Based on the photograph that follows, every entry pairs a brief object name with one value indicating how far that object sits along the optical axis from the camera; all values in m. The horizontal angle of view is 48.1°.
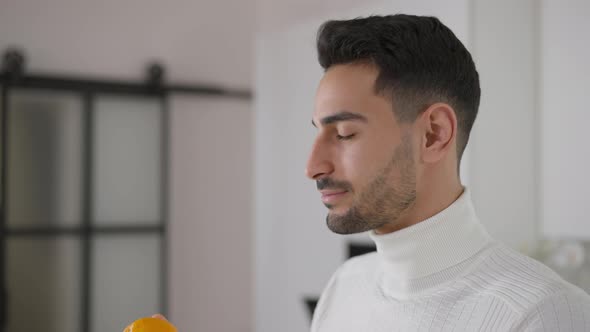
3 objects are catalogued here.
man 0.96
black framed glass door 2.73
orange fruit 0.81
